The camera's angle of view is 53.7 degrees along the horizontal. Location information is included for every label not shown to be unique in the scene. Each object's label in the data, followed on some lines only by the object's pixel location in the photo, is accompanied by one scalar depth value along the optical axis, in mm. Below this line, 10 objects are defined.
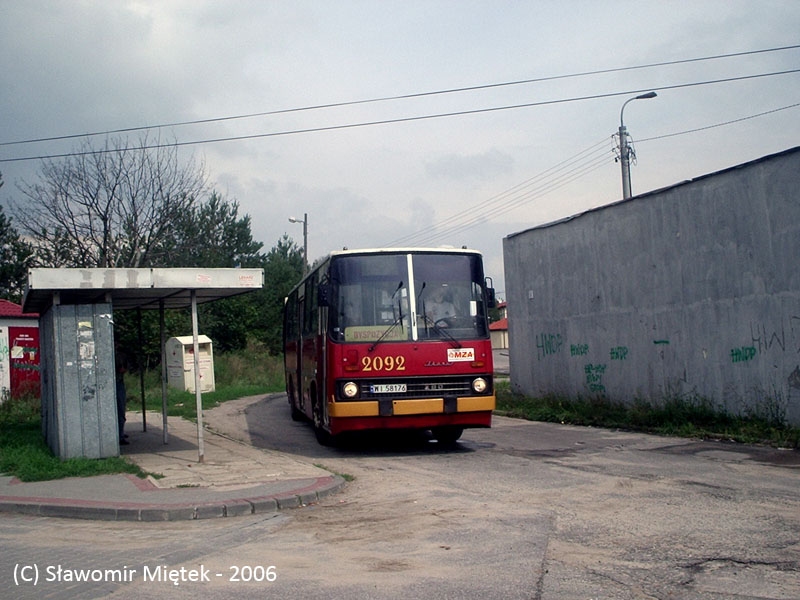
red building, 18672
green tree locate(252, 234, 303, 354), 51625
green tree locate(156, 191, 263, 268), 34906
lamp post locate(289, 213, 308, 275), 39600
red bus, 11500
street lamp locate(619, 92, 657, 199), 25469
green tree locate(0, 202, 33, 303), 40000
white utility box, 28438
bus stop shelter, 10805
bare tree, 32125
